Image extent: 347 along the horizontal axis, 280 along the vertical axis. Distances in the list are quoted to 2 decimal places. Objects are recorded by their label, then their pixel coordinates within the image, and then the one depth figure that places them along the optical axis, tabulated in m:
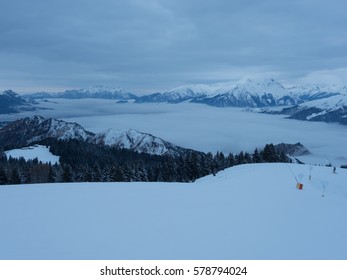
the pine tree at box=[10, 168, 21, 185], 55.16
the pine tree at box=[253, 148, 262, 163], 61.50
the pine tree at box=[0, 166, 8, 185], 54.75
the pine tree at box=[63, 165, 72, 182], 56.50
